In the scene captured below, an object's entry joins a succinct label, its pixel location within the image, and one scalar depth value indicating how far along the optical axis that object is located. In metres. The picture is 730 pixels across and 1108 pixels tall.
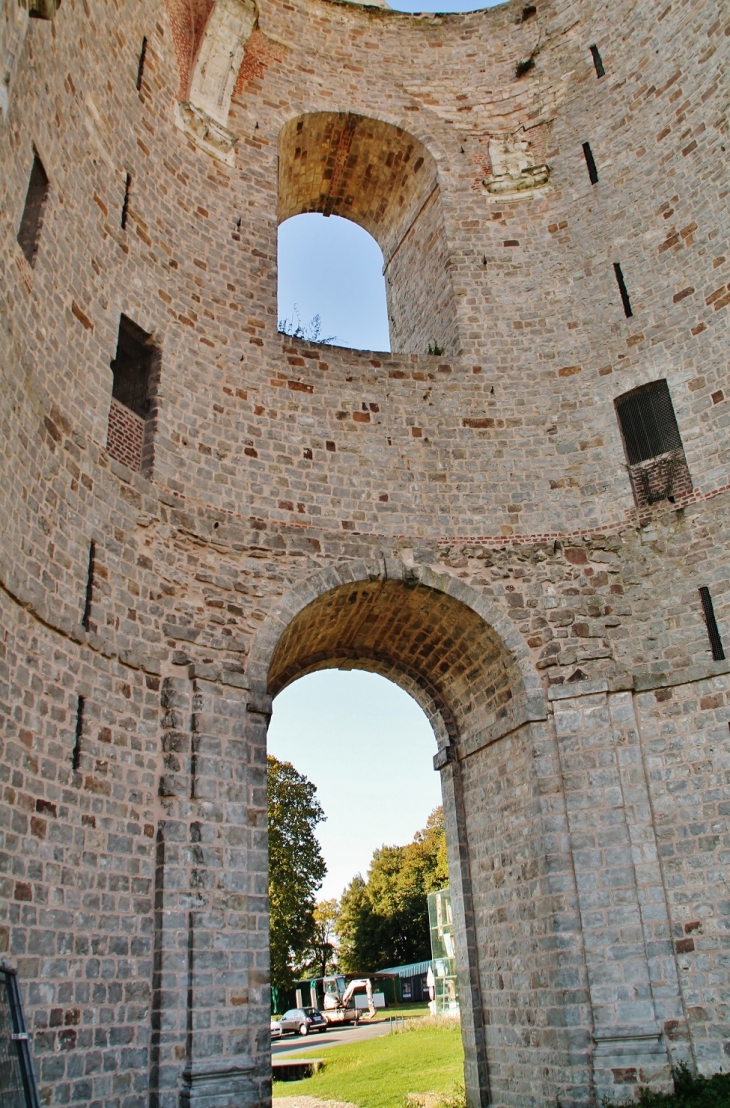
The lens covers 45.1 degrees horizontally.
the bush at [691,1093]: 7.73
